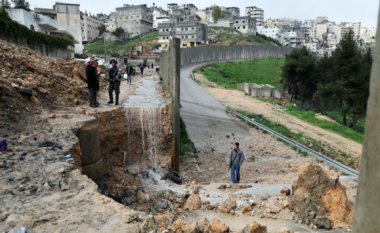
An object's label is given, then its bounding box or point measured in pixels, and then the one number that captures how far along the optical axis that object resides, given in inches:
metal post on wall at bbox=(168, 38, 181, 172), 355.6
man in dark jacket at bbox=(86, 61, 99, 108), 319.9
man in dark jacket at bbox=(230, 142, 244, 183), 321.7
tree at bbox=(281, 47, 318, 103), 1010.7
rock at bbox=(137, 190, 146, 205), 244.8
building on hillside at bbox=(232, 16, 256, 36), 3144.7
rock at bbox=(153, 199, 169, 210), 231.1
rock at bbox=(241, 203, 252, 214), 225.9
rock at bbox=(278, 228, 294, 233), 166.9
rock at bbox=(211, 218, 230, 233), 162.0
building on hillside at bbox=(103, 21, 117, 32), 3550.7
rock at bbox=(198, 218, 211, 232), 157.9
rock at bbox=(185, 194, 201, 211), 235.0
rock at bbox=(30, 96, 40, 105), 288.7
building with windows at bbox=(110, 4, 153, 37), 3213.6
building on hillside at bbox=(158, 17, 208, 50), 2428.3
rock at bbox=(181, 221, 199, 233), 149.7
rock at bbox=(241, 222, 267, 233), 162.9
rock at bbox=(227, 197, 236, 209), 231.2
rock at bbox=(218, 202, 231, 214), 226.1
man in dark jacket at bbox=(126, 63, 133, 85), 660.8
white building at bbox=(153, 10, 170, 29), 3383.4
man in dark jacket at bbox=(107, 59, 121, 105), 356.7
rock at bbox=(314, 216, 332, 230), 203.0
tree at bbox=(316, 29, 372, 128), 777.6
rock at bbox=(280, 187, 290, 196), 255.4
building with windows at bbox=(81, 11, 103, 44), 2862.2
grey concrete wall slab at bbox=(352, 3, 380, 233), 69.9
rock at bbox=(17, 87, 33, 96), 278.4
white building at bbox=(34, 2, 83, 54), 1568.7
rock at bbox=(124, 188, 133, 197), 262.8
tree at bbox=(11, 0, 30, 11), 1480.1
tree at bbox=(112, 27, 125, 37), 2733.8
